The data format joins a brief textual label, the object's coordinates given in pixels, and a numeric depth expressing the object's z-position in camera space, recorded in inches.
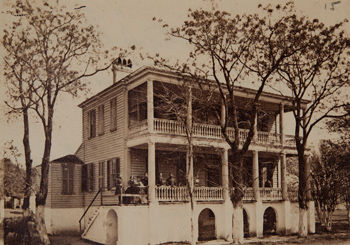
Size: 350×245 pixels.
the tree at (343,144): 958.4
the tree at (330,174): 979.3
